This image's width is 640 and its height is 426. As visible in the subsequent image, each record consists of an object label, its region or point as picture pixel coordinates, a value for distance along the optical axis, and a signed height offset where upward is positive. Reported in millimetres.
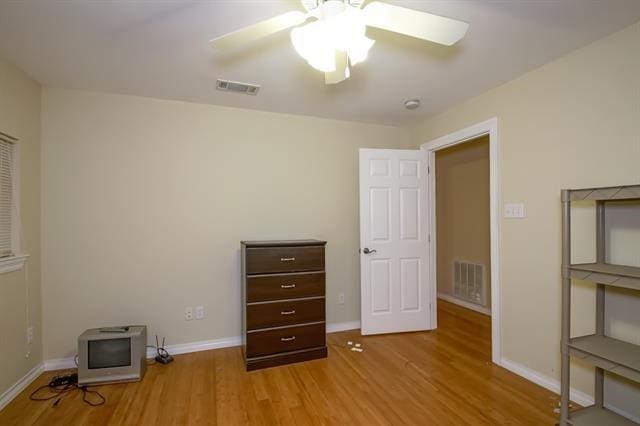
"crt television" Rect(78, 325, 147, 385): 2428 -1126
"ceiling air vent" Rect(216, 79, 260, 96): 2650 +1090
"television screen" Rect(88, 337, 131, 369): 2451 -1099
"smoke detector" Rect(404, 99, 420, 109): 3087 +1075
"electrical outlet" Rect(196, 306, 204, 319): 3080 -973
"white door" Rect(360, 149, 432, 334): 3414 -333
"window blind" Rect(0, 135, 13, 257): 2277 +128
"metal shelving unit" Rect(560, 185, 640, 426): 1612 -768
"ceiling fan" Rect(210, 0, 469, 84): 1345 +833
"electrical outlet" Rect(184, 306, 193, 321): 3045 -971
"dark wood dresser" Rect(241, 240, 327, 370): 2732 -810
